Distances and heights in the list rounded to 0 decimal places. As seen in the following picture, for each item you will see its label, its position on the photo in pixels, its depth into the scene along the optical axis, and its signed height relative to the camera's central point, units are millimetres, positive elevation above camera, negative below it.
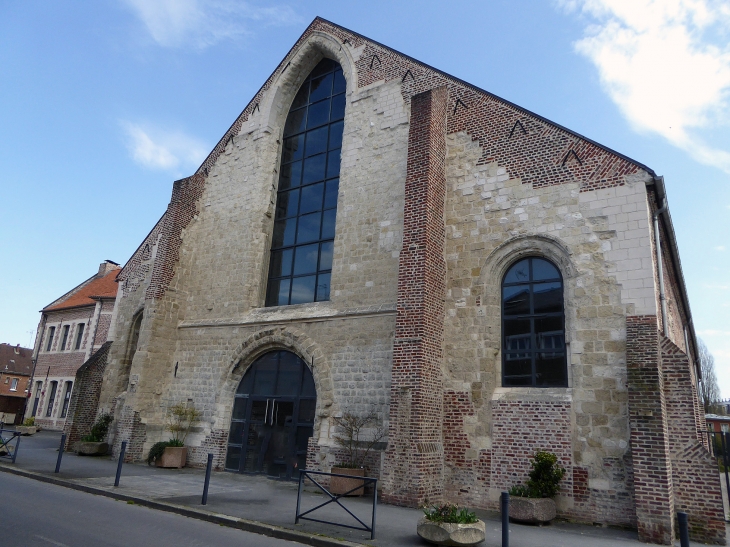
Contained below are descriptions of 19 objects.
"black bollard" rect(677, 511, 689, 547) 4904 -743
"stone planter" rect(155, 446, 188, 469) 13562 -1108
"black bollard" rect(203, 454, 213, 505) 8555 -1071
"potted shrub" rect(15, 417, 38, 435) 23484 -1020
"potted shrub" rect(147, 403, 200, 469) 13633 -706
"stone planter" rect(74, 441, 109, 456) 15258 -1136
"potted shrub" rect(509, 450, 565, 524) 8539 -901
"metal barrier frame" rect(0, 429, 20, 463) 12400 -1084
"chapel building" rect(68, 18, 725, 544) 9062 +2734
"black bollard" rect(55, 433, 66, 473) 11125 -1169
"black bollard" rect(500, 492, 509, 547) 5934 -920
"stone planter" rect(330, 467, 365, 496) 10281 -1098
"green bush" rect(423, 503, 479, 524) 6699 -1035
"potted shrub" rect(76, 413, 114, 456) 15289 -910
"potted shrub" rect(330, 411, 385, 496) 10869 -285
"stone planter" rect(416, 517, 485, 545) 6531 -1217
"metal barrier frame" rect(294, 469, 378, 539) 6760 -1268
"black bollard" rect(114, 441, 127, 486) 9747 -1098
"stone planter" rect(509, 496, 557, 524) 8508 -1142
